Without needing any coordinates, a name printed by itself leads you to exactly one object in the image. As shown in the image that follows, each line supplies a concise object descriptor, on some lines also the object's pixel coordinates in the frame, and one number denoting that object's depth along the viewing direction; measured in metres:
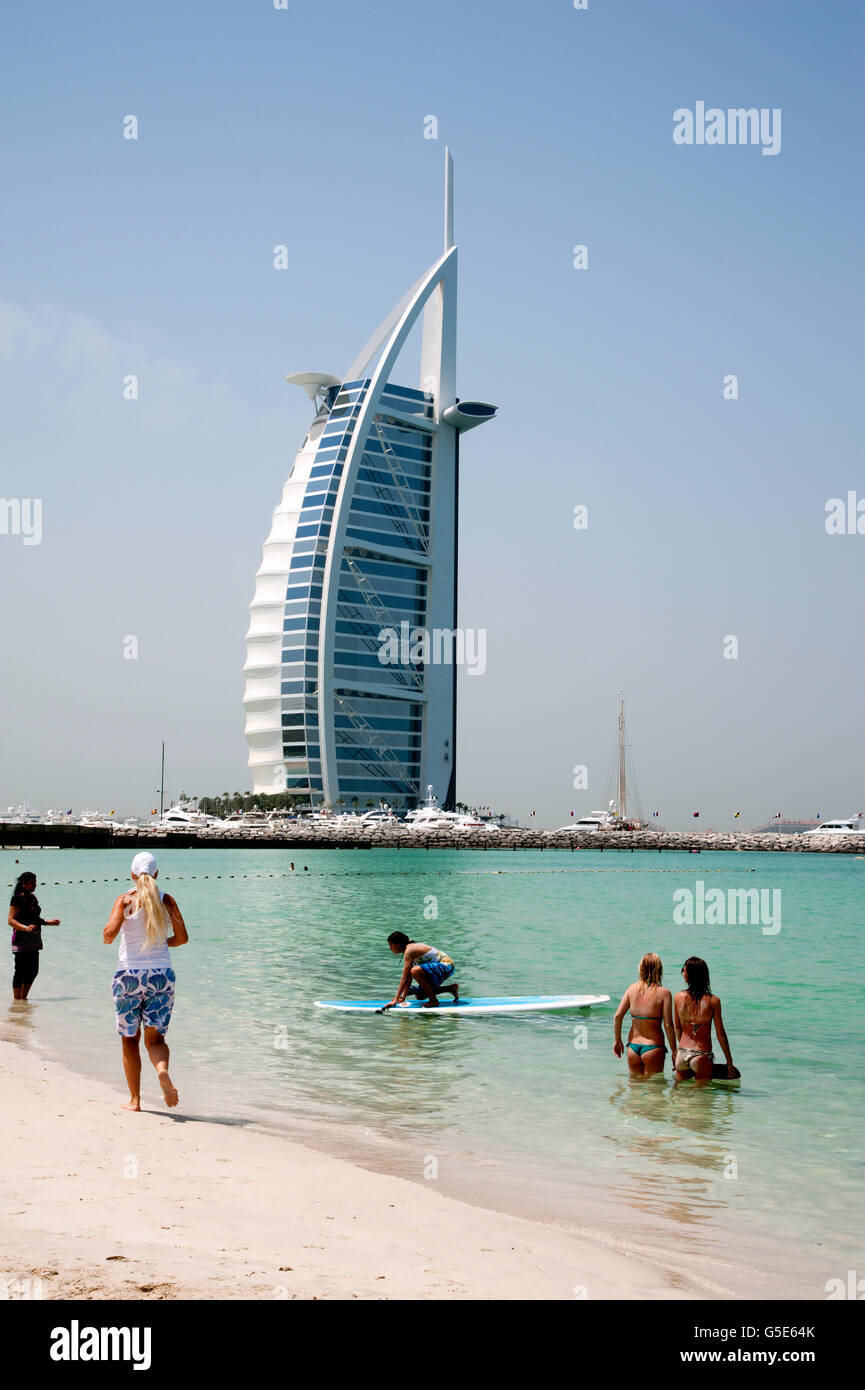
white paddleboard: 16.80
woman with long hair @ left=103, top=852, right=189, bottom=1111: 9.08
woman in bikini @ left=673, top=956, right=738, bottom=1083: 11.54
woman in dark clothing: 15.62
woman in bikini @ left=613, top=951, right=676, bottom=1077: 11.76
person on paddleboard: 16.42
